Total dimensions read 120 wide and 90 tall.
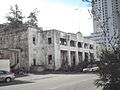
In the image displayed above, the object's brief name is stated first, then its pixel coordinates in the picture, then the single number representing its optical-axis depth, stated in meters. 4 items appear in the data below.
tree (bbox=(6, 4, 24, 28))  36.61
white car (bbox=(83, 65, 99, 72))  21.99
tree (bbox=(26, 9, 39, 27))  37.82
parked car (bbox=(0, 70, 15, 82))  13.50
